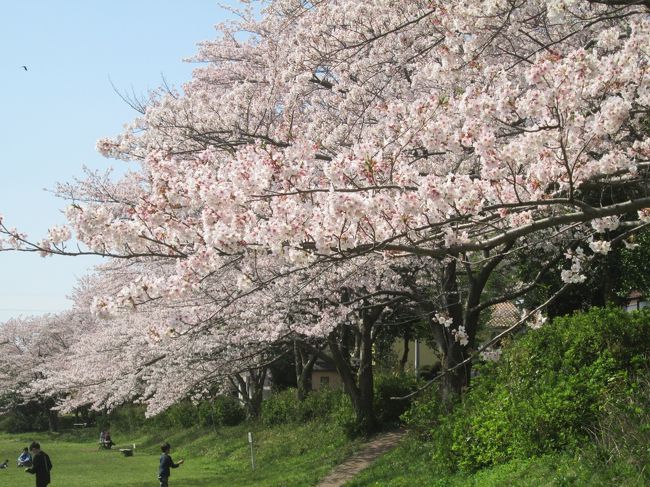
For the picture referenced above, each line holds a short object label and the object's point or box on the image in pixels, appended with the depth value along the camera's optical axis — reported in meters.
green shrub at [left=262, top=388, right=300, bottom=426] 25.67
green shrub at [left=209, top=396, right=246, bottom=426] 31.61
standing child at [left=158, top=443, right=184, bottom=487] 16.25
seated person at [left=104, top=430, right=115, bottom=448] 35.23
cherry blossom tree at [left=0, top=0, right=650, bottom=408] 6.38
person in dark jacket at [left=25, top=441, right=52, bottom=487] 15.42
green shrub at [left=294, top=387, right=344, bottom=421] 24.23
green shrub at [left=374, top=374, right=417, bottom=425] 21.10
